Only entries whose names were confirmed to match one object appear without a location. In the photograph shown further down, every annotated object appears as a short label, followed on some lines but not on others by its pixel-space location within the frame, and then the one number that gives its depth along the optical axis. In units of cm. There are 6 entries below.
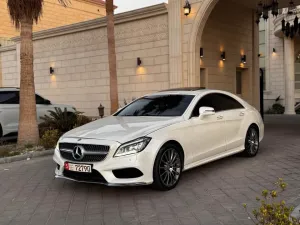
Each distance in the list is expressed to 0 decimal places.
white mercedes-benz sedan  488
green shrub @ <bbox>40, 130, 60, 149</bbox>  907
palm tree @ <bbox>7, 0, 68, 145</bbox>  934
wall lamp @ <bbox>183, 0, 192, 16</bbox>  1288
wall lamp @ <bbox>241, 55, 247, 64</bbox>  1707
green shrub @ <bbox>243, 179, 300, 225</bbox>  252
